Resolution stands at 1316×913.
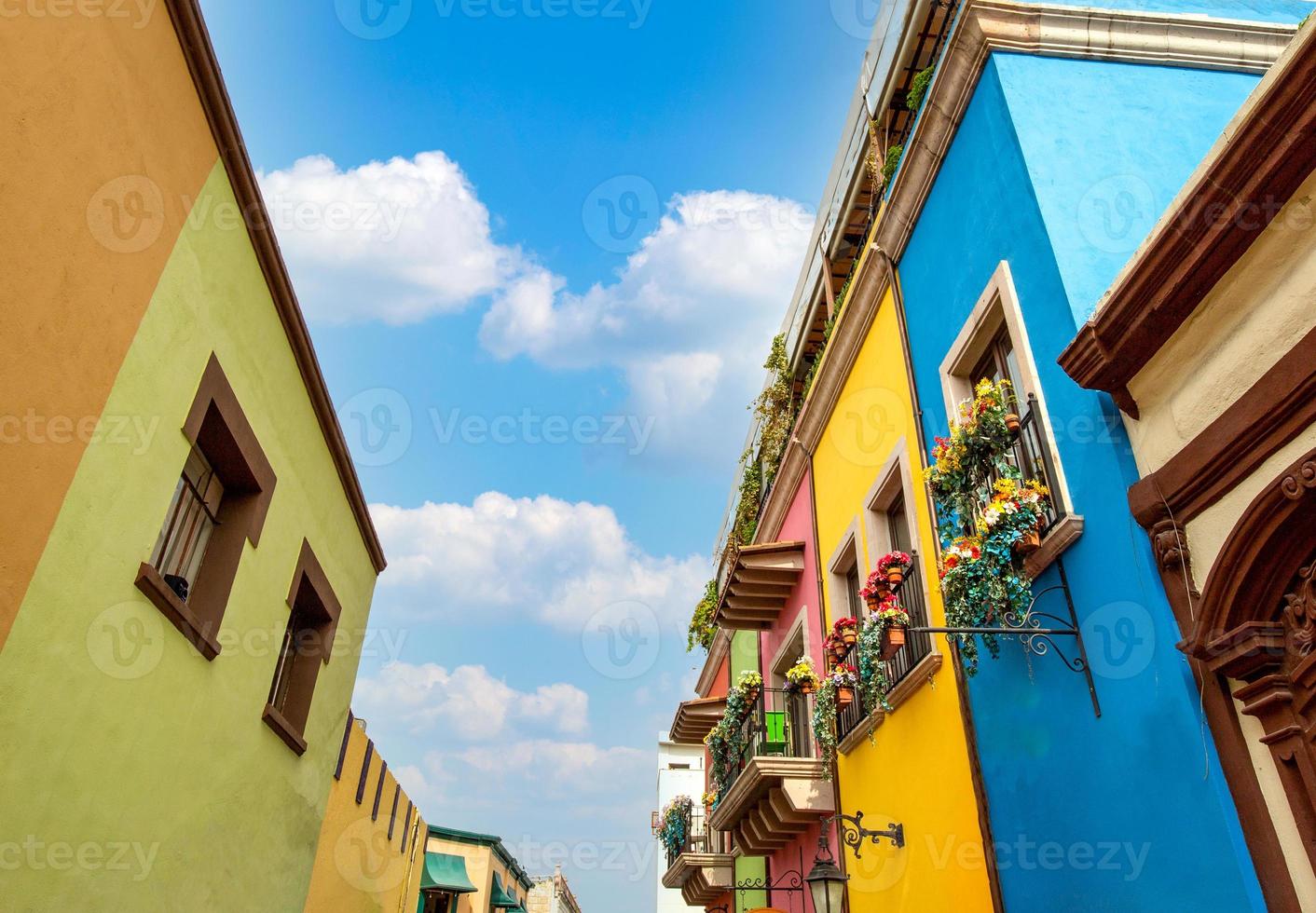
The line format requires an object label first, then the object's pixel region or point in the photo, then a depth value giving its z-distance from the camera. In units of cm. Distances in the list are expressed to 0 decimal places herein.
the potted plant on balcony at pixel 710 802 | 1534
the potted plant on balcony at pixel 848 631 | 806
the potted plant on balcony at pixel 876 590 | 720
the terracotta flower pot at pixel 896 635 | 603
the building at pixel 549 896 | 4625
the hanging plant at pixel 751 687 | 1188
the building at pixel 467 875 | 2353
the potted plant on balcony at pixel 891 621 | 618
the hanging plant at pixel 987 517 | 546
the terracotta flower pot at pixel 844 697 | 890
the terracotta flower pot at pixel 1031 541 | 543
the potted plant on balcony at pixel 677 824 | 1772
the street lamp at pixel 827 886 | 726
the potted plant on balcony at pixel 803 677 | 981
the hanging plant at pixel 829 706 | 896
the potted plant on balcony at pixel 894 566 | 743
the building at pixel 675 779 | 3759
